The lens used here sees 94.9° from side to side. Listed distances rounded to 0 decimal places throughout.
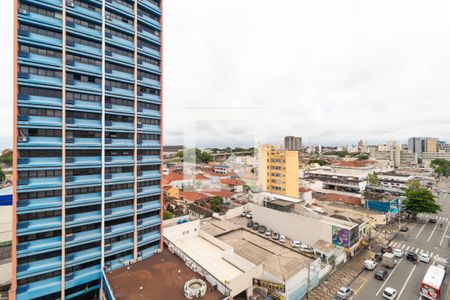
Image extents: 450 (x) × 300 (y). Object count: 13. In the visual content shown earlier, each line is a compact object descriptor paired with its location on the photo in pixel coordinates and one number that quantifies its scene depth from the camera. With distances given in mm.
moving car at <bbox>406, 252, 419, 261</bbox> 30061
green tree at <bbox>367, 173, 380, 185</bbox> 68500
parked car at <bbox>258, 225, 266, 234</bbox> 36938
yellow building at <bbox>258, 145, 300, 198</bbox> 55000
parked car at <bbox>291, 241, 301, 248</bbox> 31431
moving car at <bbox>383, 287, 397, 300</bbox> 22481
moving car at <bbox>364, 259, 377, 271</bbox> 27938
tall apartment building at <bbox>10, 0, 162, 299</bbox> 19109
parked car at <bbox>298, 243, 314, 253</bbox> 29891
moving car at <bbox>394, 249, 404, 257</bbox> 31234
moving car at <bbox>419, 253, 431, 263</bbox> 29891
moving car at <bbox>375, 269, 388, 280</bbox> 25892
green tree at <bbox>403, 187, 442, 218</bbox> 42738
